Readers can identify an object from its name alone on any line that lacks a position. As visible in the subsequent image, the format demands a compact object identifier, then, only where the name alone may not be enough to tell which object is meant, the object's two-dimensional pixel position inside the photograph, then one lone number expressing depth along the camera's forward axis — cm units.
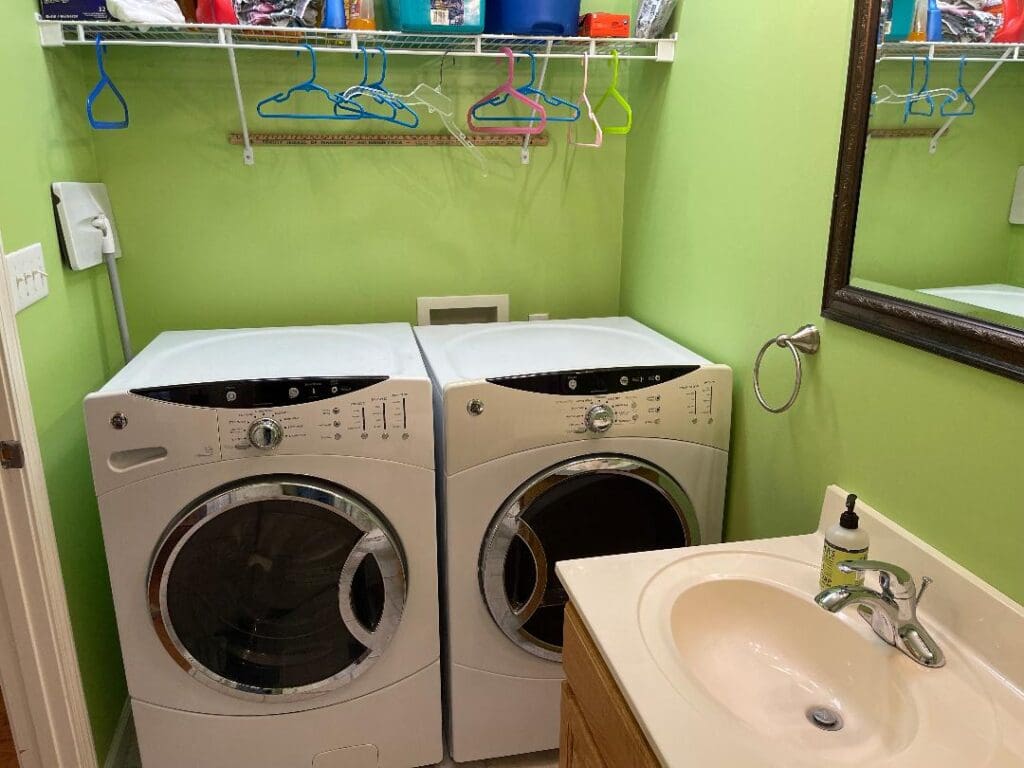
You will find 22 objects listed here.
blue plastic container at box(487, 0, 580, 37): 192
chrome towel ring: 148
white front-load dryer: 167
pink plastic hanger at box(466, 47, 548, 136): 194
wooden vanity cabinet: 106
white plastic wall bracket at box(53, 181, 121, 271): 174
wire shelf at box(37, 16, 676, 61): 175
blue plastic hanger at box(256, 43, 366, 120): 185
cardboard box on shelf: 172
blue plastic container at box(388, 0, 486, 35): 184
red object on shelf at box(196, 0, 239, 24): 177
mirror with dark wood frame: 110
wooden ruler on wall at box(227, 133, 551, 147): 210
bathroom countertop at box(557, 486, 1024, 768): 94
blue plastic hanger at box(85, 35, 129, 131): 177
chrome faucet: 109
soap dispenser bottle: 119
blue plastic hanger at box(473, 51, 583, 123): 203
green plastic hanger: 195
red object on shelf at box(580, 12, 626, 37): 198
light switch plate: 147
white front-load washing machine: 155
